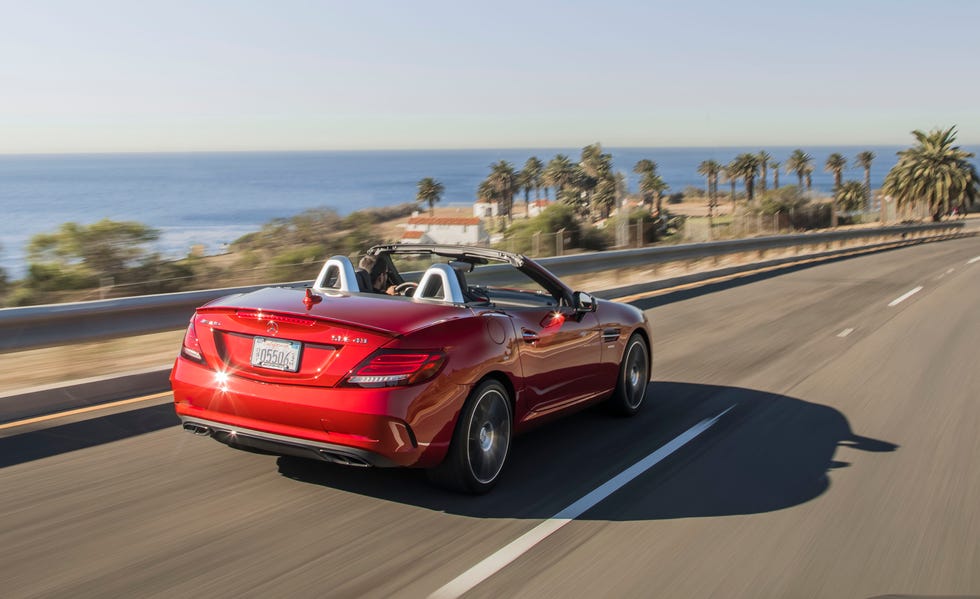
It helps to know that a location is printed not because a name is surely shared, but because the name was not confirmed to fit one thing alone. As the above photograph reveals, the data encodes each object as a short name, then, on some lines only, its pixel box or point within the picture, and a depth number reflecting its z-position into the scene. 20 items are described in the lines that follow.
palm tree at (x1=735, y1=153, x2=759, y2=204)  117.00
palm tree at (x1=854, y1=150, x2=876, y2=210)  142.80
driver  6.30
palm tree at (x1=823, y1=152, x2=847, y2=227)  135.41
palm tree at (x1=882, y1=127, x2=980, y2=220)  79.31
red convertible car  4.79
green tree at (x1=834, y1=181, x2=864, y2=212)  118.06
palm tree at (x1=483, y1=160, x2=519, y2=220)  85.69
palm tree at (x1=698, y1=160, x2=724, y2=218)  130.82
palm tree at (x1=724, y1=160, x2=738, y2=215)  122.62
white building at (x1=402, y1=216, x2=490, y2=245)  59.88
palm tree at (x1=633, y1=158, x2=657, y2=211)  93.45
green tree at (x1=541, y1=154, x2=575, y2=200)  93.71
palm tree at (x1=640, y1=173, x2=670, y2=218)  77.94
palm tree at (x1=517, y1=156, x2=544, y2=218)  96.19
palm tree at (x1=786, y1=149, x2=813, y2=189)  136.62
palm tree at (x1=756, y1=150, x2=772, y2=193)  117.88
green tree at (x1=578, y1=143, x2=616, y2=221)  85.44
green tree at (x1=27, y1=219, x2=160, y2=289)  15.81
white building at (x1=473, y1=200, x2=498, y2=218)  85.31
